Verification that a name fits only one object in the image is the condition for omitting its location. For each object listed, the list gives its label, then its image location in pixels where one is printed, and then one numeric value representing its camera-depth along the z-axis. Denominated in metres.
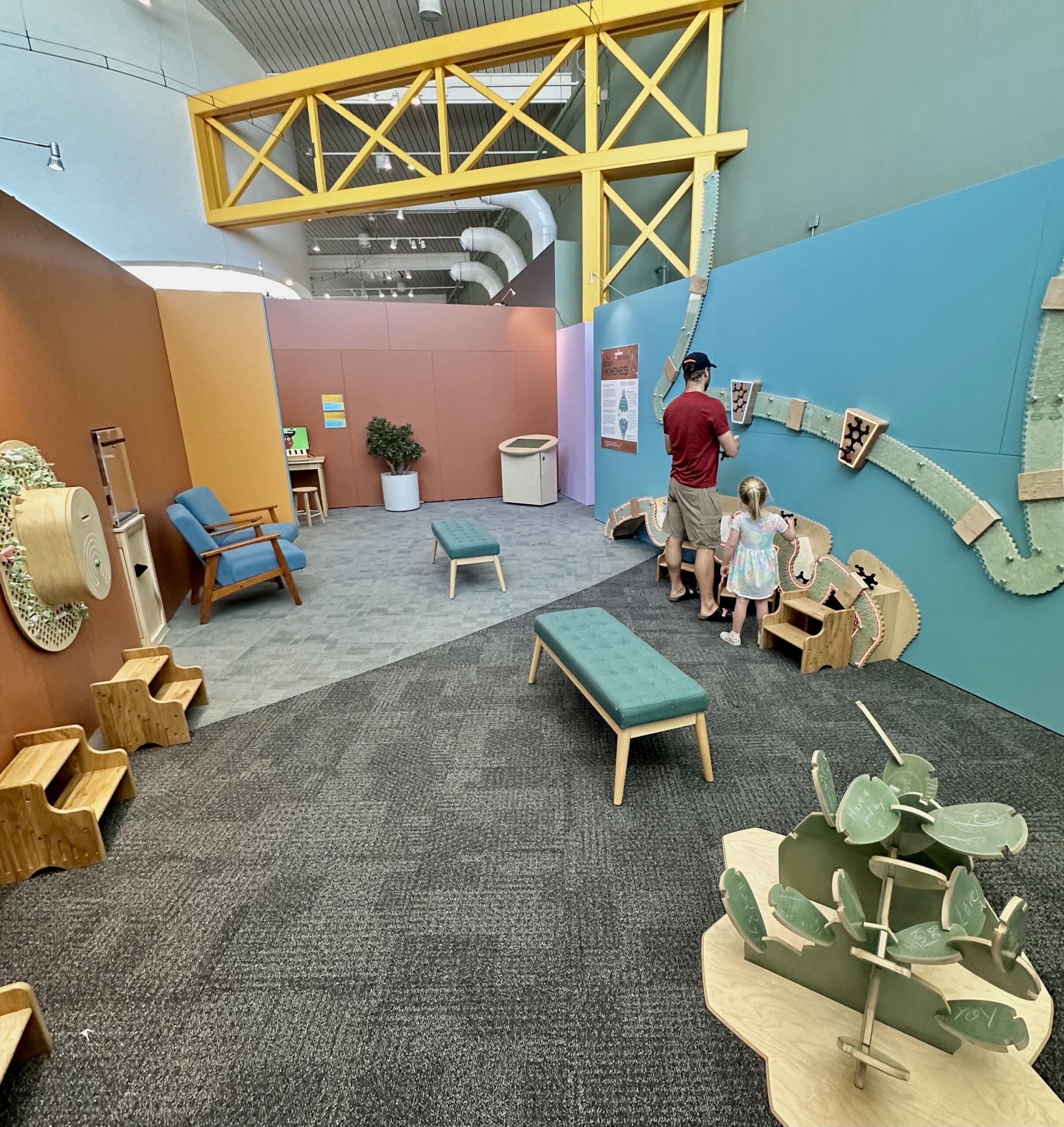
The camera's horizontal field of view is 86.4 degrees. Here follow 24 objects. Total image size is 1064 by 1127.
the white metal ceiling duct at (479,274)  14.07
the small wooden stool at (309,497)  7.84
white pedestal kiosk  8.48
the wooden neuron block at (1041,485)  2.59
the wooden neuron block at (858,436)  3.41
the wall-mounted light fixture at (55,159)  4.79
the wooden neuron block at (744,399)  4.36
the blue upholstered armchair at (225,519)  4.72
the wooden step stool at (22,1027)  1.36
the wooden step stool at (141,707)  2.75
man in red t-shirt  3.98
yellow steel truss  6.23
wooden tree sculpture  0.86
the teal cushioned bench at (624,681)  2.30
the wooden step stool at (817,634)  3.35
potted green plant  8.32
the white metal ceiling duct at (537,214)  9.67
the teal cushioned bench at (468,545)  4.74
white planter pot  8.53
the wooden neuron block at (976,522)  2.88
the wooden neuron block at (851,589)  3.41
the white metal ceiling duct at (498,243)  11.80
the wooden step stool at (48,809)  2.03
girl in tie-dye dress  3.59
